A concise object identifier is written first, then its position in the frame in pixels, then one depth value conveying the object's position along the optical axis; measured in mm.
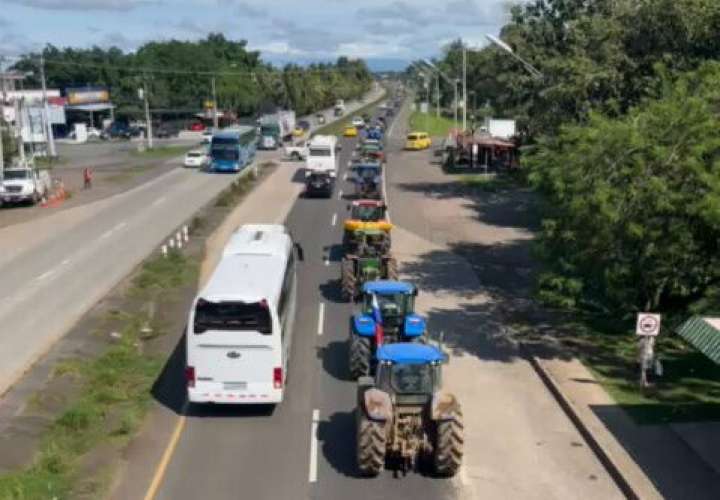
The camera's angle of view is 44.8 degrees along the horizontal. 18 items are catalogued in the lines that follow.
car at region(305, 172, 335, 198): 51438
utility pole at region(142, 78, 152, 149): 91319
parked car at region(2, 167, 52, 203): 49031
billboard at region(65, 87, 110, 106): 121812
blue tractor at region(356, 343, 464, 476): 14648
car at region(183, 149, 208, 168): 70125
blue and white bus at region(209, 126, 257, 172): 63906
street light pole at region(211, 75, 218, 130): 112419
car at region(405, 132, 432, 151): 82812
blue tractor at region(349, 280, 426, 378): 19703
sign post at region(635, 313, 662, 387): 18797
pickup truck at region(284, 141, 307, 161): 73688
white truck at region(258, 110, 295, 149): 87250
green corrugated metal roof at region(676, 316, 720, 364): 14992
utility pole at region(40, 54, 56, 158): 77125
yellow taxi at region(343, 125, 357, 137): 104750
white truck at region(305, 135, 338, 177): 55281
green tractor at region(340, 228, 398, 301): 27250
